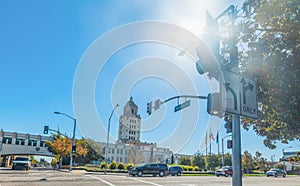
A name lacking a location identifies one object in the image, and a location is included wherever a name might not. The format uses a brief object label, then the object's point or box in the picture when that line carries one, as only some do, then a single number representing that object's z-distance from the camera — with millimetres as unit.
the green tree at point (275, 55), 7293
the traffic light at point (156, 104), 19422
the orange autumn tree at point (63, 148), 47000
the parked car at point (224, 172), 34969
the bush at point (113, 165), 43378
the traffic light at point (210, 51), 5273
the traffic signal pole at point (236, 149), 5094
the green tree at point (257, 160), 59975
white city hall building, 81688
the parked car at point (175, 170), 33084
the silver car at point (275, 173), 41256
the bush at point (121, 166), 43250
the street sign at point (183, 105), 16172
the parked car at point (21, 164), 34062
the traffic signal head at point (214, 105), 4680
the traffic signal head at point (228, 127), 6496
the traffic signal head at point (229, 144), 6870
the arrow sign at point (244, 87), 5150
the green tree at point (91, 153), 64038
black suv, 28220
